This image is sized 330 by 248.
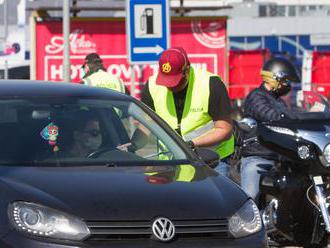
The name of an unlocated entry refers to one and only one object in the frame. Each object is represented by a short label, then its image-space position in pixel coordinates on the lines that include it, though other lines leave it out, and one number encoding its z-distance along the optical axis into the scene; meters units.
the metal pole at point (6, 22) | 32.03
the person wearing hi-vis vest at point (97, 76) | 25.42
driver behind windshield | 12.76
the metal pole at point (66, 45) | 32.75
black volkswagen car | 10.58
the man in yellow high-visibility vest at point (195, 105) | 15.62
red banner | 42.75
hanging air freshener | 12.68
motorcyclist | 17.80
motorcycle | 15.99
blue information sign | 26.00
